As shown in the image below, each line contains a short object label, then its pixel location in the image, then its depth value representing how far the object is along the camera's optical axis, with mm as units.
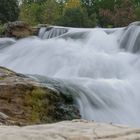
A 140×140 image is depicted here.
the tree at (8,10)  31614
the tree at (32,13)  36088
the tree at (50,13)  35428
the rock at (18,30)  22761
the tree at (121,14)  35250
